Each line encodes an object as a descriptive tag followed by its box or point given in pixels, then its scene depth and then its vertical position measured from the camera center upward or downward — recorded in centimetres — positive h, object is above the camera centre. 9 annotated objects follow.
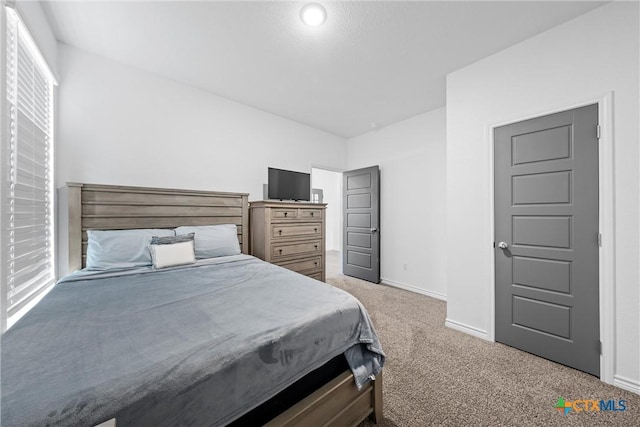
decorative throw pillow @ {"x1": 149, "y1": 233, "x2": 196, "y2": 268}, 198 -33
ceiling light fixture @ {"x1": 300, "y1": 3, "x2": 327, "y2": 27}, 174 +151
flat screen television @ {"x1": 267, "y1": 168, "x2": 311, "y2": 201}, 335 +42
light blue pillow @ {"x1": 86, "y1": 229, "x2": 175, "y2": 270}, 189 -30
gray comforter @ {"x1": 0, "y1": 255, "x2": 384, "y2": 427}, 65 -48
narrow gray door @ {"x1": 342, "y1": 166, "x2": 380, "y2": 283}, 409 -20
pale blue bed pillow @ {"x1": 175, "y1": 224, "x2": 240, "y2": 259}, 234 -28
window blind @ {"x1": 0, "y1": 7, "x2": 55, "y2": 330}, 139 +26
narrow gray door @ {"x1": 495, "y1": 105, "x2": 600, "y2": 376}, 179 -20
